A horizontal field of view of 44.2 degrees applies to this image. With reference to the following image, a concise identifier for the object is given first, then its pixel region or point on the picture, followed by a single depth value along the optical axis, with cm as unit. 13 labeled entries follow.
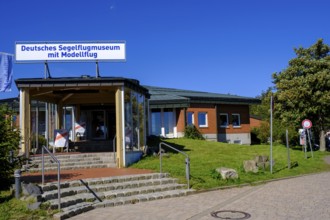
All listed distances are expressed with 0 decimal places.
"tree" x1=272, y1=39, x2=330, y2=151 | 2825
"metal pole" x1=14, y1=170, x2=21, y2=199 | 996
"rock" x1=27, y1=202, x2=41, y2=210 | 944
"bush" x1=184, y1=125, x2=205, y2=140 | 3078
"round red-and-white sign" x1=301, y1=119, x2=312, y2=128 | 2297
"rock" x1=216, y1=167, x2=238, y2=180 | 1435
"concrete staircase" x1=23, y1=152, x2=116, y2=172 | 1584
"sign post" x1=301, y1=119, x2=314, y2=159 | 2300
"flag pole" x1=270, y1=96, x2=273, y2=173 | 1619
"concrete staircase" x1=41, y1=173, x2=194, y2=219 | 1026
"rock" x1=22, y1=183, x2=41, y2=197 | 999
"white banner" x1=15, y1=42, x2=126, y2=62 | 1834
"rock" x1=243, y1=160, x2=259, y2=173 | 1614
